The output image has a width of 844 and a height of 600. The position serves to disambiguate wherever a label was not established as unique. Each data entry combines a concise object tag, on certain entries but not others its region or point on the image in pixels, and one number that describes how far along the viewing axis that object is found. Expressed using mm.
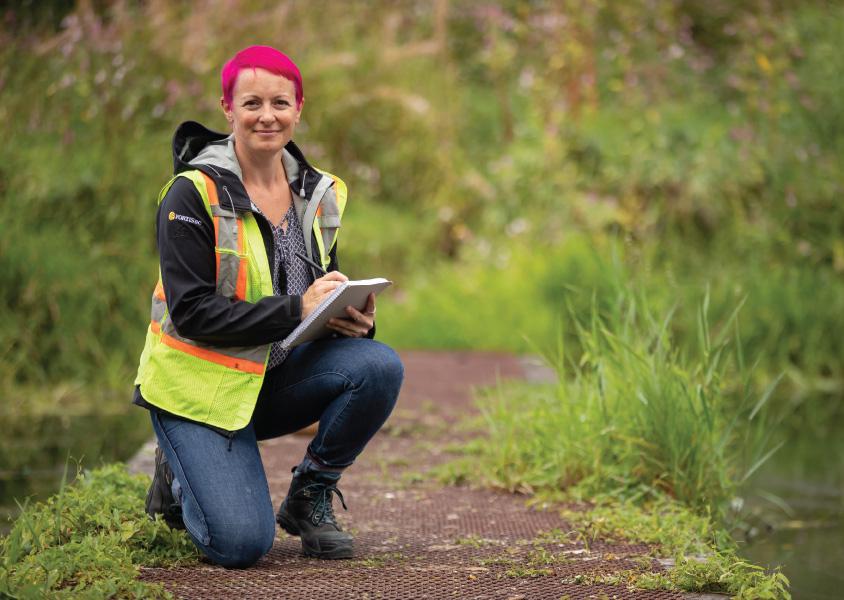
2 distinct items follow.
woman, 6562
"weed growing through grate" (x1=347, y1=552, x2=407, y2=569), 6746
